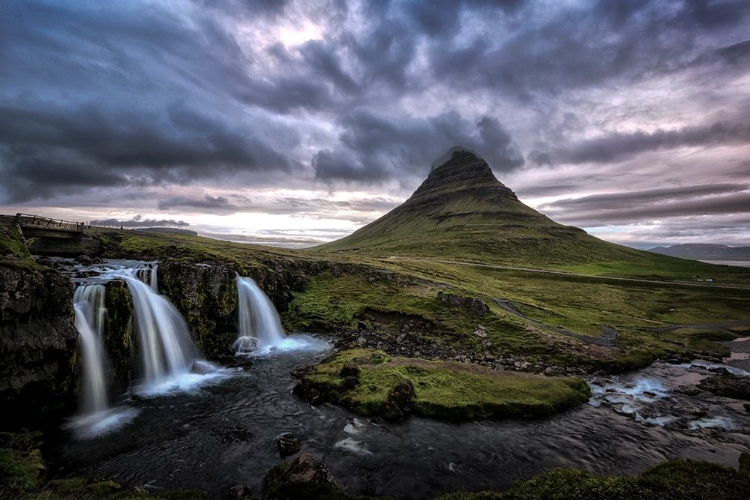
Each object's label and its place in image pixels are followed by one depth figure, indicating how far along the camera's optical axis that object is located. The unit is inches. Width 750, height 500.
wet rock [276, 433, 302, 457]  738.8
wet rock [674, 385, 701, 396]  1135.8
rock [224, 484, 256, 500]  582.8
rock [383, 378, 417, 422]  901.8
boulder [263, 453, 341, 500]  581.3
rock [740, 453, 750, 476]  628.5
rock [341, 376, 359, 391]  1029.8
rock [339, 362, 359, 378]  1107.3
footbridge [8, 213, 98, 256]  1784.0
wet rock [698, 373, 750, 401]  1131.3
